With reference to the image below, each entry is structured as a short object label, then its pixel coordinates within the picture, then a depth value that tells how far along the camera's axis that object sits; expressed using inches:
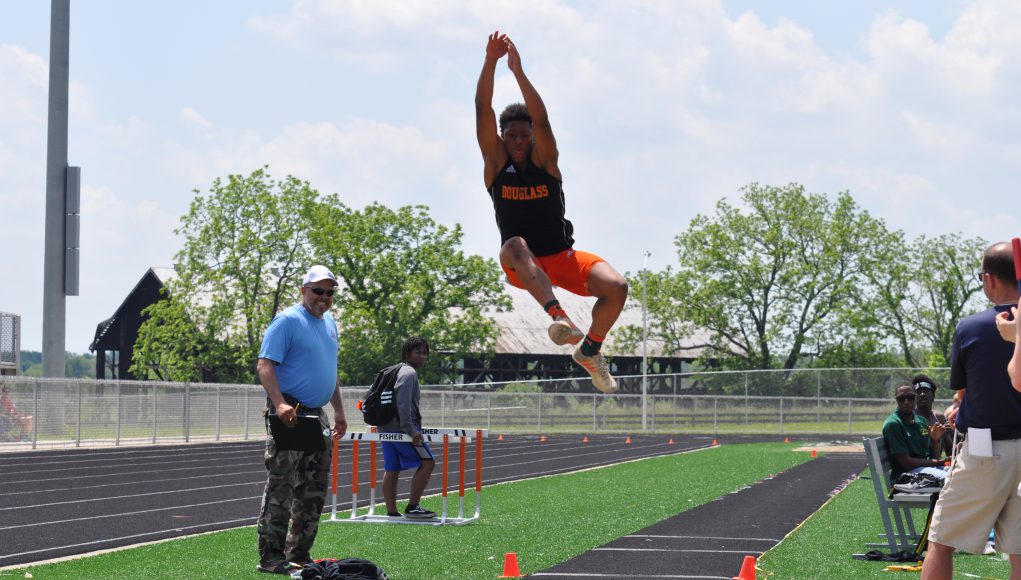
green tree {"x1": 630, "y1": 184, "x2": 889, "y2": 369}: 2546.8
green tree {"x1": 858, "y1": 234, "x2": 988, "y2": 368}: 2667.3
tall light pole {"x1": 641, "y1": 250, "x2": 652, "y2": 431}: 1950.1
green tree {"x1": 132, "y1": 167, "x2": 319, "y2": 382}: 2279.8
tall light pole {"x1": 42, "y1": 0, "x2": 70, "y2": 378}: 1375.5
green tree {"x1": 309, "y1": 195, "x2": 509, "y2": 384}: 2324.1
